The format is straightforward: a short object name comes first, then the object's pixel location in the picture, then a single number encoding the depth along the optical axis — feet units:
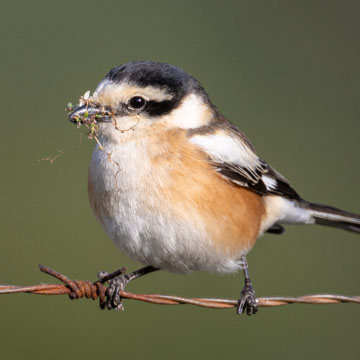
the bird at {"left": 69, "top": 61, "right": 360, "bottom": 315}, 24.95
